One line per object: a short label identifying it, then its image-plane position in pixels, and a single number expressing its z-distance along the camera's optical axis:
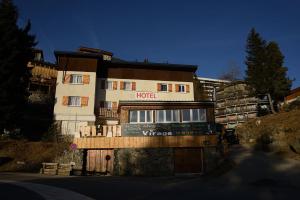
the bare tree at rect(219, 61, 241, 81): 66.94
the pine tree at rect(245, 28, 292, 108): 40.00
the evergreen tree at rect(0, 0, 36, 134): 28.06
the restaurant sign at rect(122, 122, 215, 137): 24.48
